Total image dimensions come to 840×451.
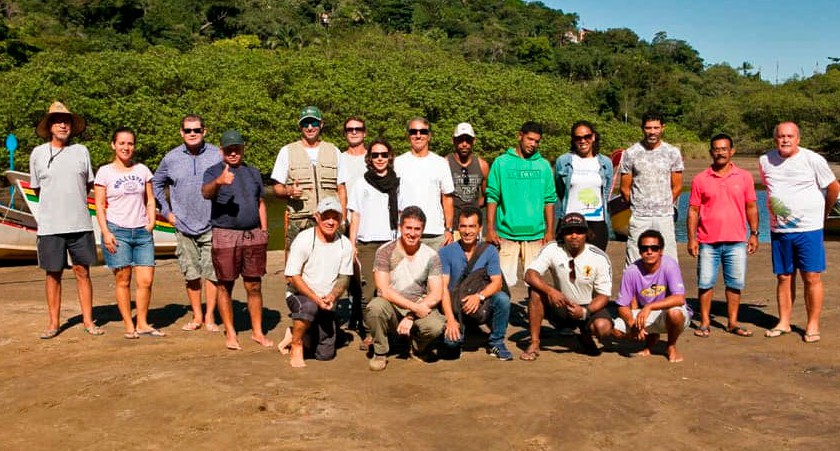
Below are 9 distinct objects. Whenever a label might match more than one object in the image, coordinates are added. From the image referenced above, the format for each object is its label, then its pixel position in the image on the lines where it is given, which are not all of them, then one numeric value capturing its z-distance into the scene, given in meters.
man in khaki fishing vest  6.39
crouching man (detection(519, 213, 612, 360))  5.71
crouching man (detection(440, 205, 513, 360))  5.69
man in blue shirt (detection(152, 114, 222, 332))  6.34
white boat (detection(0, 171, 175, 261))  11.99
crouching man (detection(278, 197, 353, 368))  5.57
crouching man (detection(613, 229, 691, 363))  5.49
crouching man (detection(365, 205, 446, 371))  5.48
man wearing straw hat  6.12
